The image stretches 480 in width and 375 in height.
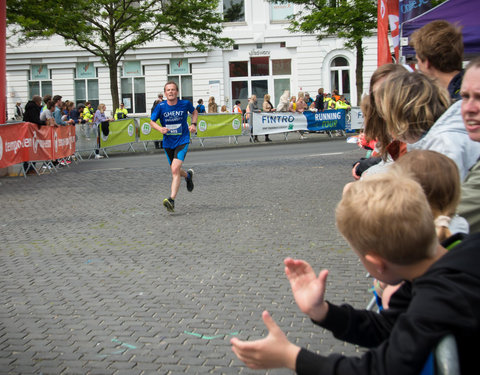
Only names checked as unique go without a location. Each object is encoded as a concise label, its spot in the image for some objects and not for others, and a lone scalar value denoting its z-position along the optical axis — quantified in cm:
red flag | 1043
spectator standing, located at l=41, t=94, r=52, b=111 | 1903
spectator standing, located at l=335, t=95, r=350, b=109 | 2980
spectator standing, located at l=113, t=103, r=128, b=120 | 2888
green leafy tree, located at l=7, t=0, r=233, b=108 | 2697
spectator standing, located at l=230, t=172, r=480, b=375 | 162
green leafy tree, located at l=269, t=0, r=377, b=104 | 2959
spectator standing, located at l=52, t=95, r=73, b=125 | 2022
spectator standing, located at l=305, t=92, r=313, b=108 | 3291
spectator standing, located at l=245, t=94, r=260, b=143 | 2762
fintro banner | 2747
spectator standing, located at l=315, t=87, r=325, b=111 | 2977
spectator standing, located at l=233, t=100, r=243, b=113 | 3168
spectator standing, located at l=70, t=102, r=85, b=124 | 2899
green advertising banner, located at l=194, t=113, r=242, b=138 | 2655
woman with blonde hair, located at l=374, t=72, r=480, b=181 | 330
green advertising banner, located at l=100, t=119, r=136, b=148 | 2396
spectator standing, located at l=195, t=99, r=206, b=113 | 2698
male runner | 1043
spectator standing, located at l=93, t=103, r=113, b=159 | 2316
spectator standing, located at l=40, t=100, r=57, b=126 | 1875
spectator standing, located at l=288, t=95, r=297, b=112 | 2922
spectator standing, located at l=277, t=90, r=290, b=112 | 2833
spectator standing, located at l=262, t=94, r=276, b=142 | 2852
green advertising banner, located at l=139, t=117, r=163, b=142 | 2603
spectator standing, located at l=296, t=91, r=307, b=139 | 2860
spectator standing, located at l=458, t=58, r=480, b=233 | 245
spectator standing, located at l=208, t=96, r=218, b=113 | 3219
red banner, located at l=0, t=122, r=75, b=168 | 1584
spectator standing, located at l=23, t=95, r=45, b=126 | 1756
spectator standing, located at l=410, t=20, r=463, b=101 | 375
